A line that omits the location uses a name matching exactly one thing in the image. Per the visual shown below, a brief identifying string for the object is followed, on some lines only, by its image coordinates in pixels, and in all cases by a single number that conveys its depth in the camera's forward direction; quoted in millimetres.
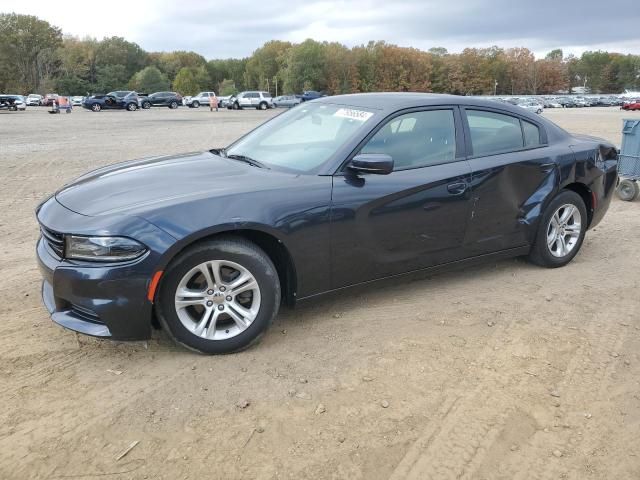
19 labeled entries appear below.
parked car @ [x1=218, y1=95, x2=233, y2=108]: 58369
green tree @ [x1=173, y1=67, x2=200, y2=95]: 108125
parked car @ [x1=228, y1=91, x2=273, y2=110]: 54406
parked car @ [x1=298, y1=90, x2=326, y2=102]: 59734
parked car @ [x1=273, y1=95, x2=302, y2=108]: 59856
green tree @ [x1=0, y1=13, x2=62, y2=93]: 89312
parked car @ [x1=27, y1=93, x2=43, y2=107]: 64938
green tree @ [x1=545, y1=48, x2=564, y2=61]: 159425
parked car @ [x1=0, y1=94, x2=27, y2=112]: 45812
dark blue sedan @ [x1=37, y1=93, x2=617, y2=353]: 3121
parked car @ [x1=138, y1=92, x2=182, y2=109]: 55062
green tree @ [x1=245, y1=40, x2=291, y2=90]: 124062
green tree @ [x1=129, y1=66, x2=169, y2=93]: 102000
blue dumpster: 8148
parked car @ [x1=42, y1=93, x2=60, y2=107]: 58531
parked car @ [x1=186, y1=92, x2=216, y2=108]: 57219
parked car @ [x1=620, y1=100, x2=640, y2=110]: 63344
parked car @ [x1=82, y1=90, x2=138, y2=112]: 46906
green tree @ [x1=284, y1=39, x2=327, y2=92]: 105500
